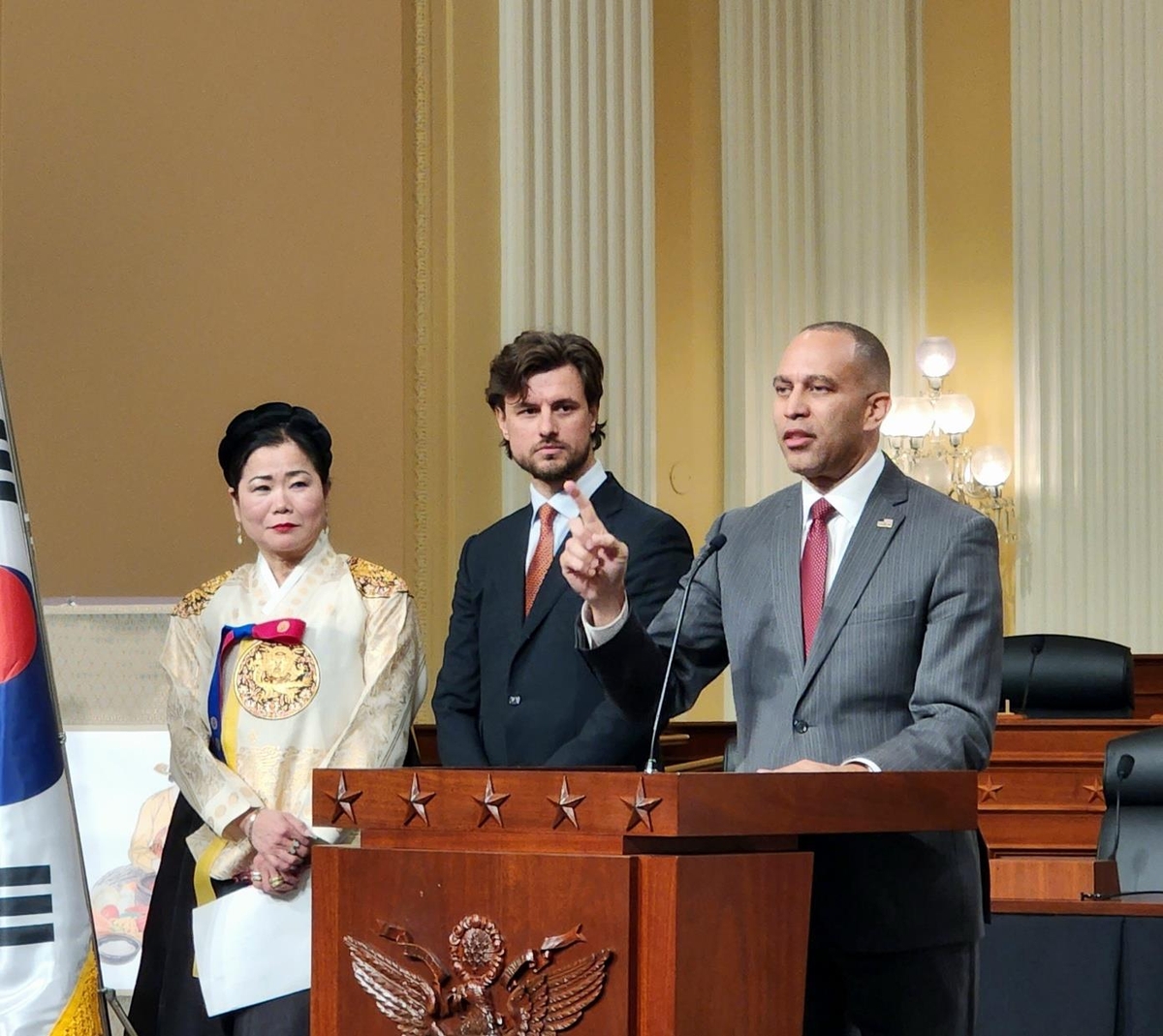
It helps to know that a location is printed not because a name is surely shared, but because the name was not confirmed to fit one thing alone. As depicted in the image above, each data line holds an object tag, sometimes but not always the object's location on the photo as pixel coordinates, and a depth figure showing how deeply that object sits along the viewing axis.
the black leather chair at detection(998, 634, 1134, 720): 11.17
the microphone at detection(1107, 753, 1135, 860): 7.43
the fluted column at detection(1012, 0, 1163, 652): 15.05
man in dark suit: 5.46
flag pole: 4.09
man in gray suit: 3.85
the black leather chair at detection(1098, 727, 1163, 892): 7.68
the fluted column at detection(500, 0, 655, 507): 11.84
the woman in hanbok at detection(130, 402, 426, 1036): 5.05
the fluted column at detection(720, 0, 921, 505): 14.86
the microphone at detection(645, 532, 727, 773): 3.81
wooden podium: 3.17
